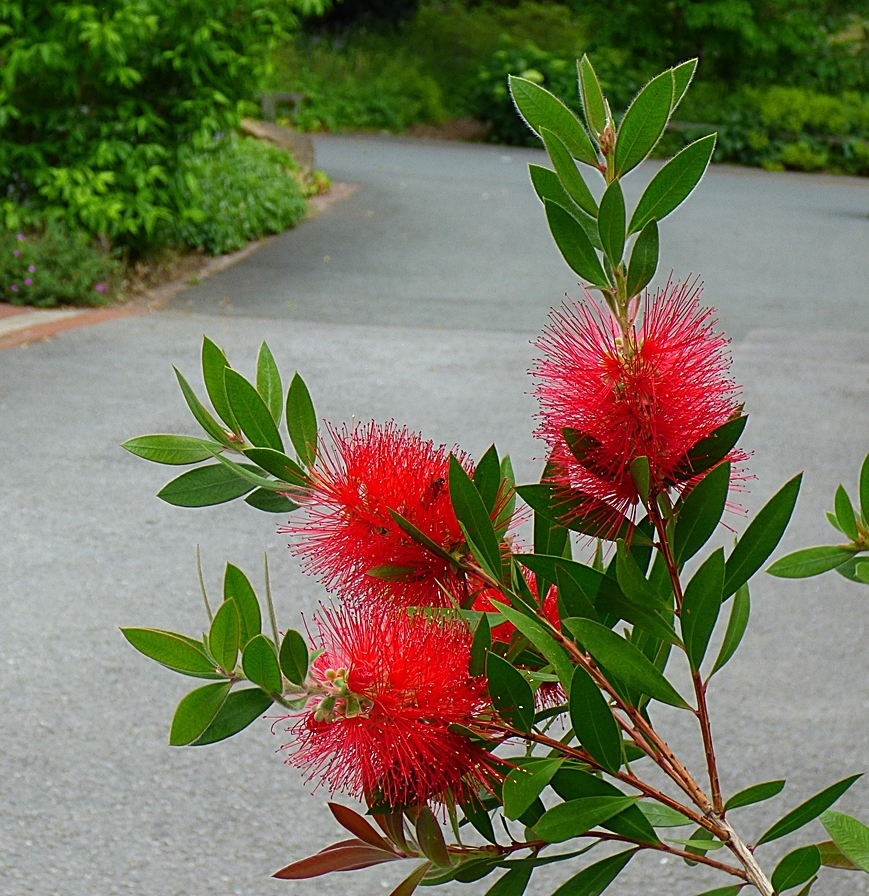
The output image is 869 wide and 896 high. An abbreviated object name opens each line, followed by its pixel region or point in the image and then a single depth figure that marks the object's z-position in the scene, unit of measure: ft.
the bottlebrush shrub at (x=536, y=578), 2.07
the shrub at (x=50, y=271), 25.61
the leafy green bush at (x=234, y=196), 29.94
